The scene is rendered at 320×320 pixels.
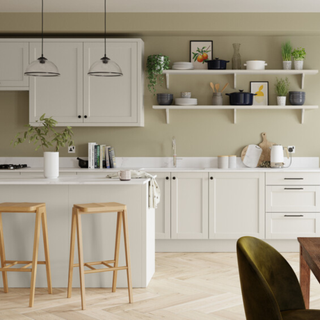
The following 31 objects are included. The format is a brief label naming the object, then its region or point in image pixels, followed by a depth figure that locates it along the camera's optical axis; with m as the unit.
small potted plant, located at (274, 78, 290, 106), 5.14
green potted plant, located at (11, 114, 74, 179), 3.75
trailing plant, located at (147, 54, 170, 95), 5.08
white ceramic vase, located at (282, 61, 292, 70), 5.13
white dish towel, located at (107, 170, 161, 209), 3.65
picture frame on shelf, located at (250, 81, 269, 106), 5.30
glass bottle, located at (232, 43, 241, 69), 5.18
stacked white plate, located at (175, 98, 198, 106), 5.15
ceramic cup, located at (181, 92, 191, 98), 5.18
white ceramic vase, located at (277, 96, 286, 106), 5.13
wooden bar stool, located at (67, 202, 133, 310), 3.09
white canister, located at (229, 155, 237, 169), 5.20
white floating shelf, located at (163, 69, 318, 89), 5.08
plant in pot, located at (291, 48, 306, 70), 5.11
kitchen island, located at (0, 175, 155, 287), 3.51
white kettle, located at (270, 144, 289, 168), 5.08
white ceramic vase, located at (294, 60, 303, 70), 5.13
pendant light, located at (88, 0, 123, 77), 3.57
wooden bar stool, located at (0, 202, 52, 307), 3.14
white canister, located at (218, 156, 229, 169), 5.12
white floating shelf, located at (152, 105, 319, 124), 5.09
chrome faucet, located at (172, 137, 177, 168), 5.25
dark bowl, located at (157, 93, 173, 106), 5.18
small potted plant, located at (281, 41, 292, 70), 5.13
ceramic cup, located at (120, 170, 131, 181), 3.53
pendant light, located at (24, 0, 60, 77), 3.60
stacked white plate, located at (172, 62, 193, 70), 5.14
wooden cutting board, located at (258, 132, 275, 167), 5.30
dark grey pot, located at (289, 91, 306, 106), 5.11
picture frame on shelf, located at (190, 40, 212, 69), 5.30
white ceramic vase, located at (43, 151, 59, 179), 3.75
